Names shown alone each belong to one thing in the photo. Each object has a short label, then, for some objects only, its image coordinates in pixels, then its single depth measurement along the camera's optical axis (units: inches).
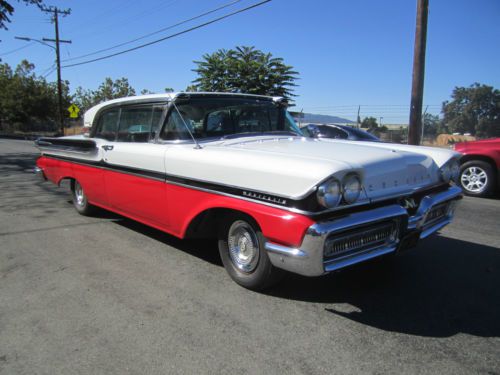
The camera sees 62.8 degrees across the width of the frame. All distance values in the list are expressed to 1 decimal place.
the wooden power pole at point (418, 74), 426.6
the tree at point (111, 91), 2182.6
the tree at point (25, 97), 1712.6
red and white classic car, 107.0
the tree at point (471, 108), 1745.8
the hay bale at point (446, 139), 822.1
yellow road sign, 1167.6
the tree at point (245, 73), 704.4
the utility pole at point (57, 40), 1236.5
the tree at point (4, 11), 627.6
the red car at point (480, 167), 313.9
